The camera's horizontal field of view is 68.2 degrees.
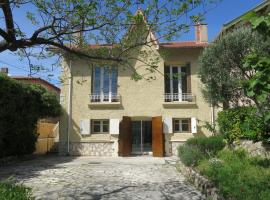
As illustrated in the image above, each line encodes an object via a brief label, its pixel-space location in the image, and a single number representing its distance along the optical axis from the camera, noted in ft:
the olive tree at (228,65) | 22.47
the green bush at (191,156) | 24.46
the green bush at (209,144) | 26.73
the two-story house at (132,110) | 39.93
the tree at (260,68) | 6.52
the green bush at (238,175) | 12.95
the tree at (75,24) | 12.65
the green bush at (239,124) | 22.04
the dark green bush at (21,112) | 28.78
